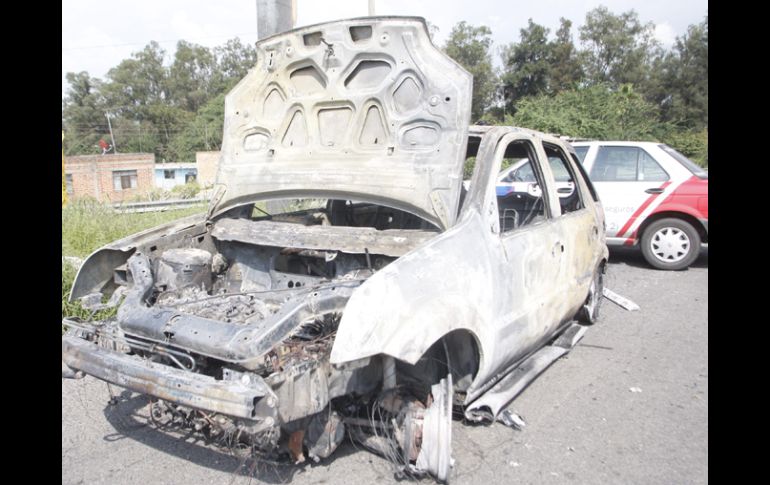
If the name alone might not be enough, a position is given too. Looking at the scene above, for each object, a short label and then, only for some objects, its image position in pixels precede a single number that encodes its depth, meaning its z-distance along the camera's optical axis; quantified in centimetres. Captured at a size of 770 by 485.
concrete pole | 674
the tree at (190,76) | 6575
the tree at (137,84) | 6469
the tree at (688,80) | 4519
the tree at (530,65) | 4106
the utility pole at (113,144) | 5808
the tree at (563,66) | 4178
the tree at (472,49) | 4656
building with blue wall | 4822
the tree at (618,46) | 5088
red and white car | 754
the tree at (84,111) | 6173
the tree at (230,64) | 6529
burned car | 246
